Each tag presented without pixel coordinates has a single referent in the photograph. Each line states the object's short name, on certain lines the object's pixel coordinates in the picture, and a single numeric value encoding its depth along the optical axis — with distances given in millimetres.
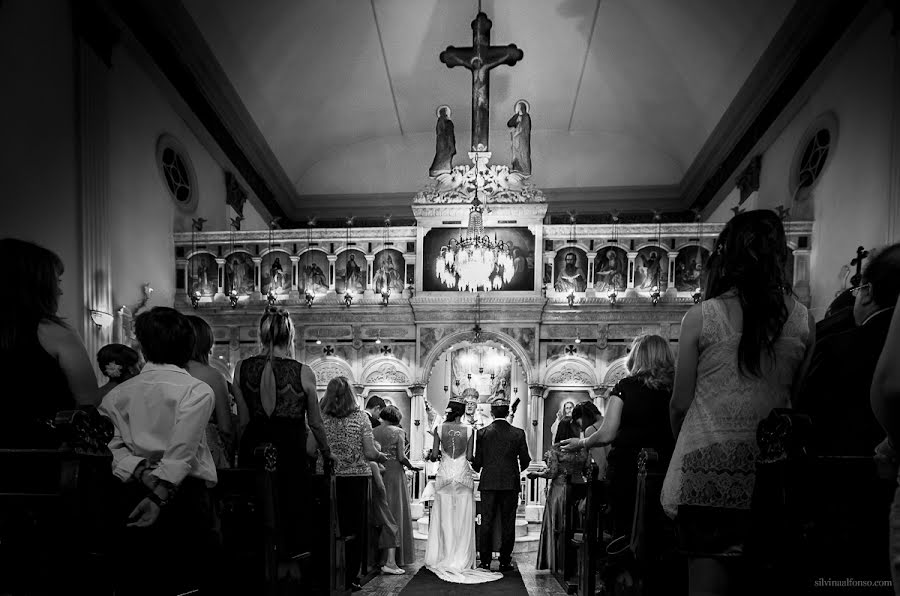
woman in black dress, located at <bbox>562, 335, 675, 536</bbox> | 4824
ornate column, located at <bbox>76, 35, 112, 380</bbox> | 10164
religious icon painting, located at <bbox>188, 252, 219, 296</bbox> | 13328
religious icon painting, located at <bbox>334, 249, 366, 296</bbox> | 13422
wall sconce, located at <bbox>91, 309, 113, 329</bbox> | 10172
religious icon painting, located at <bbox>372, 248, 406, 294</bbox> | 13391
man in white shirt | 3008
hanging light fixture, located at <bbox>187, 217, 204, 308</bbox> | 13125
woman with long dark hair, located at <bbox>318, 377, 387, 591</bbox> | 6797
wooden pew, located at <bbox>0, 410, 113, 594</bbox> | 2797
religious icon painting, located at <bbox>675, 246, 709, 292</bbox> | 13047
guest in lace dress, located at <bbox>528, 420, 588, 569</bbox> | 7715
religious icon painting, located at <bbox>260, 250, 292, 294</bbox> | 13398
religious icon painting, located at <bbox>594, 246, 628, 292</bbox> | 13133
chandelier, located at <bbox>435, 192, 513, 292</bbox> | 11766
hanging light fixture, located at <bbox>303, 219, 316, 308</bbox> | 13094
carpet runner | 7293
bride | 8430
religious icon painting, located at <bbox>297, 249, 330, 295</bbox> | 13516
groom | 8438
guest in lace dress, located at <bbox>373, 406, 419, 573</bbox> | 8492
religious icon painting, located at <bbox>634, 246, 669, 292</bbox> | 13011
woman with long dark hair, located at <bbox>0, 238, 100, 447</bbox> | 3057
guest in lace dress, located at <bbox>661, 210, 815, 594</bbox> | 2518
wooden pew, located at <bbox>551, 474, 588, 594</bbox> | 6695
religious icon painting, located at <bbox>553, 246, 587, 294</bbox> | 13242
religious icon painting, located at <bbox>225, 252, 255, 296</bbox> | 13375
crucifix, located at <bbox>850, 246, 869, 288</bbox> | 7773
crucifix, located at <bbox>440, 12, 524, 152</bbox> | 13102
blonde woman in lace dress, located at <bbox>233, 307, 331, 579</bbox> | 4938
